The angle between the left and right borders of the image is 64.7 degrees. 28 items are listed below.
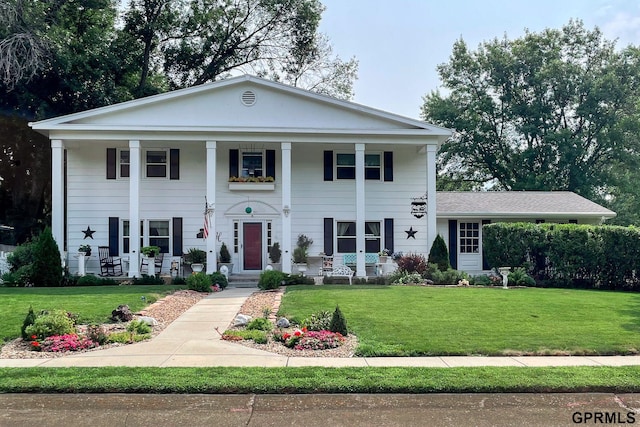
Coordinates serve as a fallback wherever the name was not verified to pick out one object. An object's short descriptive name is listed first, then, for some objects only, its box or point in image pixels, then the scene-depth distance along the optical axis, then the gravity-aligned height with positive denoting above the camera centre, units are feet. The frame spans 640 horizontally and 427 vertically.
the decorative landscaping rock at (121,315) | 33.24 -5.68
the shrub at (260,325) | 30.81 -5.93
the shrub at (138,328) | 30.09 -5.92
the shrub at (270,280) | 49.98 -5.16
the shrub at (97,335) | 27.71 -5.85
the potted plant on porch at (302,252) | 59.82 -3.07
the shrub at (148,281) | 55.06 -5.70
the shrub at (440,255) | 58.36 -3.23
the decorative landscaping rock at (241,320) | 32.65 -5.99
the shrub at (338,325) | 28.55 -5.50
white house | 59.57 +6.51
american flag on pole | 57.88 +0.88
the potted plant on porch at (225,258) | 62.44 -3.64
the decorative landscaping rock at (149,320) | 32.55 -5.96
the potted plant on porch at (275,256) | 63.36 -3.48
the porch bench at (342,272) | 57.16 -5.02
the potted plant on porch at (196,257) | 61.46 -3.46
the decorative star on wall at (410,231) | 66.64 -0.59
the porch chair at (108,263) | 62.08 -4.25
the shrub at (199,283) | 49.65 -5.35
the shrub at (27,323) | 27.81 -5.24
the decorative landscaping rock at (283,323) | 31.19 -5.89
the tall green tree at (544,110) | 108.06 +26.14
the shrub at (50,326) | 27.66 -5.40
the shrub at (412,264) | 59.88 -4.38
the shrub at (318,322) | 29.73 -5.63
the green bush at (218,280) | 53.42 -5.43
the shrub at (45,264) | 52.29 -3.56
